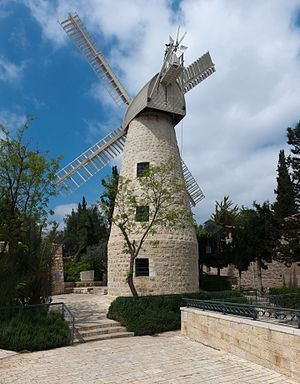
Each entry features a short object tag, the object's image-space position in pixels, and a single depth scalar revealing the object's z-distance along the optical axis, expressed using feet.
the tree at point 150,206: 45.84
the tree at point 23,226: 36.11
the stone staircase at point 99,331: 35.65
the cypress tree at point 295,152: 70.59
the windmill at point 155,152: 48.91
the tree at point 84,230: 101.60
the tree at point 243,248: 72.43
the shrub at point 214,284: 73.87
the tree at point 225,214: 112.57
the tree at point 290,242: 62.39
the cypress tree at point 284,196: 72.43
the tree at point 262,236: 69.77
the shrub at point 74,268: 81.51
